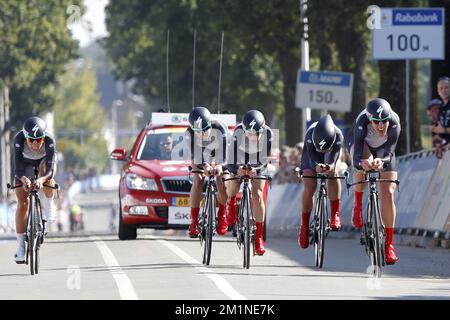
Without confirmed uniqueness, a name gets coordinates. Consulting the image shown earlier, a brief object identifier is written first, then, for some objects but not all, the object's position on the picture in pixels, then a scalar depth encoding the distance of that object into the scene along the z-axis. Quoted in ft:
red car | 80.69
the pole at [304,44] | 126.93
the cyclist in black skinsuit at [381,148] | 56.13
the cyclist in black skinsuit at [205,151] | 60.90
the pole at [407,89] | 93.65
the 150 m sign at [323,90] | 119.34
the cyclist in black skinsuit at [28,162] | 59.21
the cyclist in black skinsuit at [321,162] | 60.13
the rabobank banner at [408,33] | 94.99
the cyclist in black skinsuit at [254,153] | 60.49
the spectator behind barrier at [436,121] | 77.71
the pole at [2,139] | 234.99
